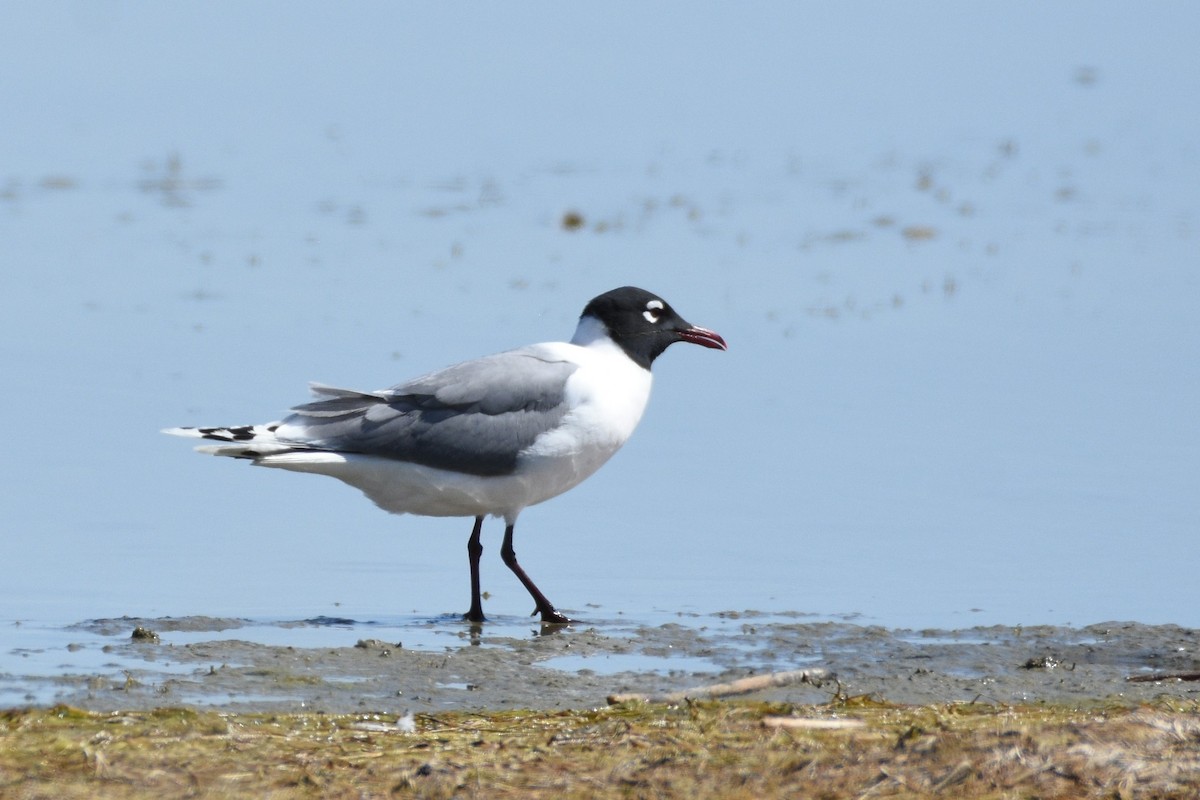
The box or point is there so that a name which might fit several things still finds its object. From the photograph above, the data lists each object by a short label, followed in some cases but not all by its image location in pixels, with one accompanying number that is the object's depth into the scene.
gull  17.73
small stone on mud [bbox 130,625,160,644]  15.52
